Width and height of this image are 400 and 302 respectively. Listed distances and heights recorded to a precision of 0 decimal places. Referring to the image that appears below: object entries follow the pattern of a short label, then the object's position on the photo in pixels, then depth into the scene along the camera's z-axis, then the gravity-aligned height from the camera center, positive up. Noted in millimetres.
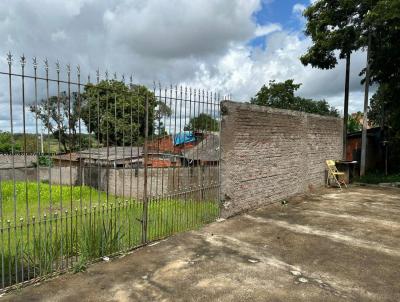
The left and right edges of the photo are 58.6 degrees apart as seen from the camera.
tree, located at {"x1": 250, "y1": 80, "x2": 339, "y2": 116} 34906 +4309
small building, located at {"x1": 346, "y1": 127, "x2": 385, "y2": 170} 17266 -425
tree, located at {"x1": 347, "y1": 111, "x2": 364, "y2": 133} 28975 +1235
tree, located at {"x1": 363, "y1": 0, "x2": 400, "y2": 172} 13234 +3315
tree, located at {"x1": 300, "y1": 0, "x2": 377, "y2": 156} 14859 +4620
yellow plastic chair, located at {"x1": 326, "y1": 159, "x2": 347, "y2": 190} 12742 -1304
